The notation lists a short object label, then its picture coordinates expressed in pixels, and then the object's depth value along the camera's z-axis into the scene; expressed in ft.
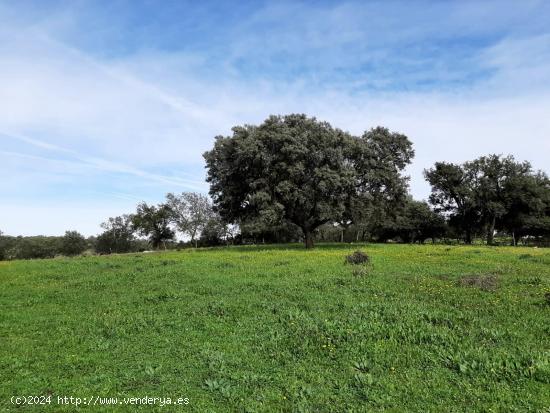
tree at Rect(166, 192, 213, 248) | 325.83
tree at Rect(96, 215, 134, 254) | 321.11
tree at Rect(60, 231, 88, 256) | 326.24
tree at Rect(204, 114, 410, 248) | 135.95
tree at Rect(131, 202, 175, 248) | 308.60
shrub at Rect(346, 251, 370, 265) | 78.80
